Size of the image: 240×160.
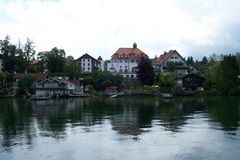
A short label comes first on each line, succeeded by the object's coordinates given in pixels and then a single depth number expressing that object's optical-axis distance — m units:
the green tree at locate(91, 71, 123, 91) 75.04
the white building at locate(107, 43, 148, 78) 85.09
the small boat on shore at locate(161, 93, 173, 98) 64.56
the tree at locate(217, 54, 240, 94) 65.99
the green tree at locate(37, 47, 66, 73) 78.77
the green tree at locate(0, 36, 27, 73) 75.95
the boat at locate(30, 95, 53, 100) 63.90
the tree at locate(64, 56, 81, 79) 78.11
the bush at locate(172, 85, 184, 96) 68.17
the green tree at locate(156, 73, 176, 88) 71.99
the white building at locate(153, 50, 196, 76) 82.95
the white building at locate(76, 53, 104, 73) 88.36
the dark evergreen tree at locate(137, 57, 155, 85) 73.31
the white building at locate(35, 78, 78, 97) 70.40
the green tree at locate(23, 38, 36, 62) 80.36
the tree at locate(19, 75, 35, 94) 69.49
